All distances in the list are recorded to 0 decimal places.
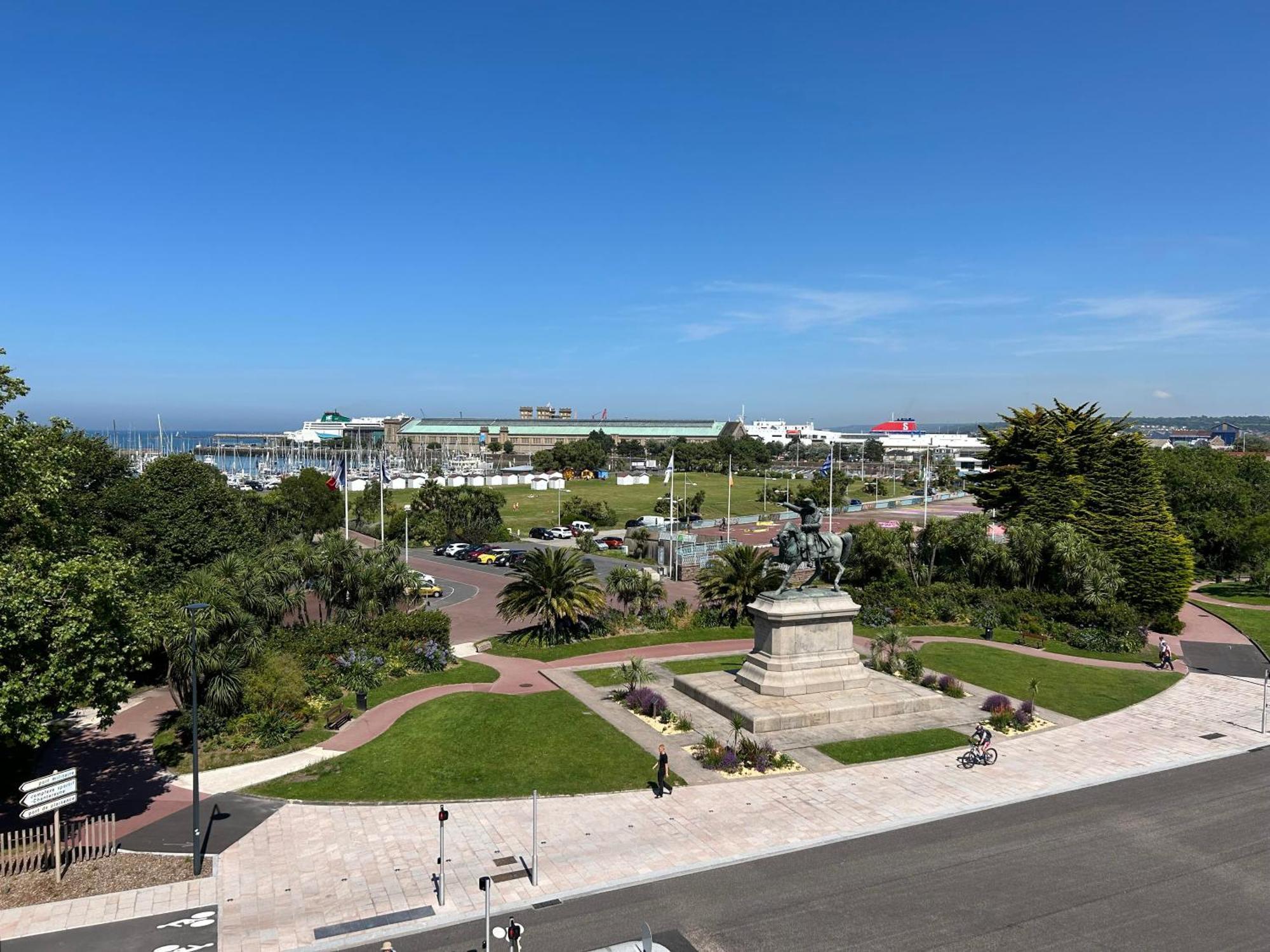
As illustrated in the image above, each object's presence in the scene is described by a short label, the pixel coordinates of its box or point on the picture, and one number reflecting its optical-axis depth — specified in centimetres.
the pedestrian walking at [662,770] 1991
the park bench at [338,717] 2475
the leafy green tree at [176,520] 3403
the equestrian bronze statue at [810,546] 2739
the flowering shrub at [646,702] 2564
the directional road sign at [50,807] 1544
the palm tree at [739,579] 3666
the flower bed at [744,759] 2156
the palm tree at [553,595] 3453
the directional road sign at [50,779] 1559
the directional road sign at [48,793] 1560
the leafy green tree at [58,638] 1570
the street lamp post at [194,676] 1603
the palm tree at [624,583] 3953
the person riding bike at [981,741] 2217
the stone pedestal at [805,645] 2614
